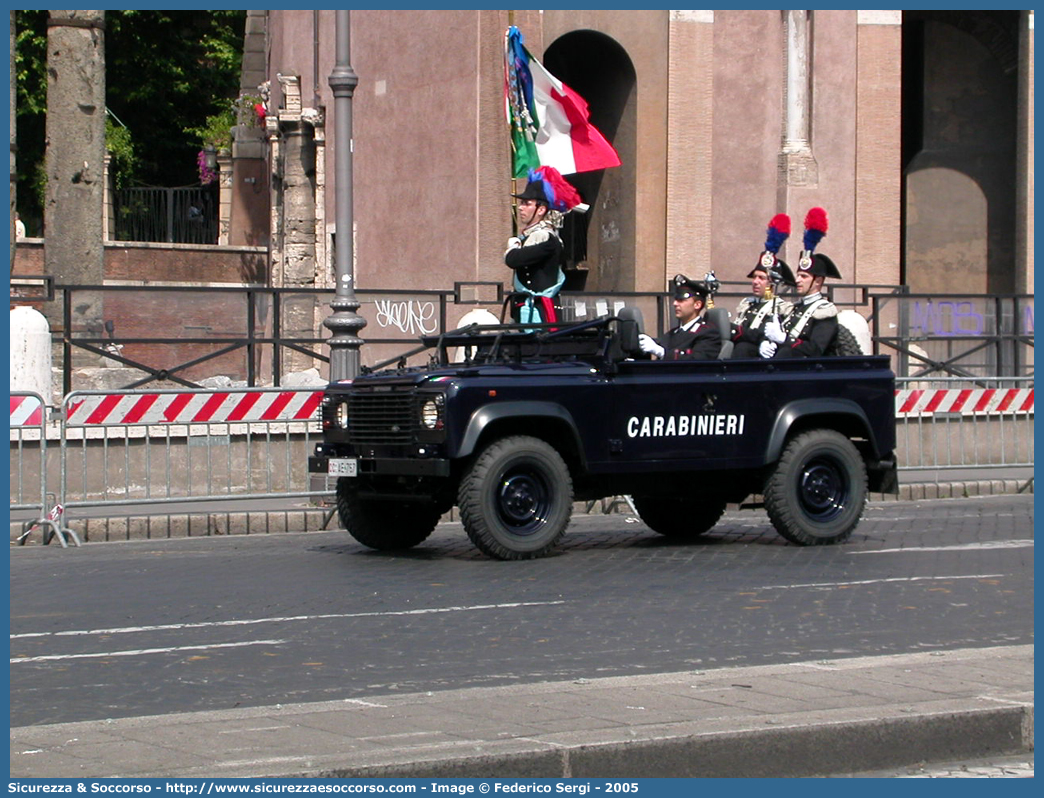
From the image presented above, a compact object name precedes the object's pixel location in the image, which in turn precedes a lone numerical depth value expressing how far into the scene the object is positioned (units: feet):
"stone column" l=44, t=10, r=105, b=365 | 91.25
